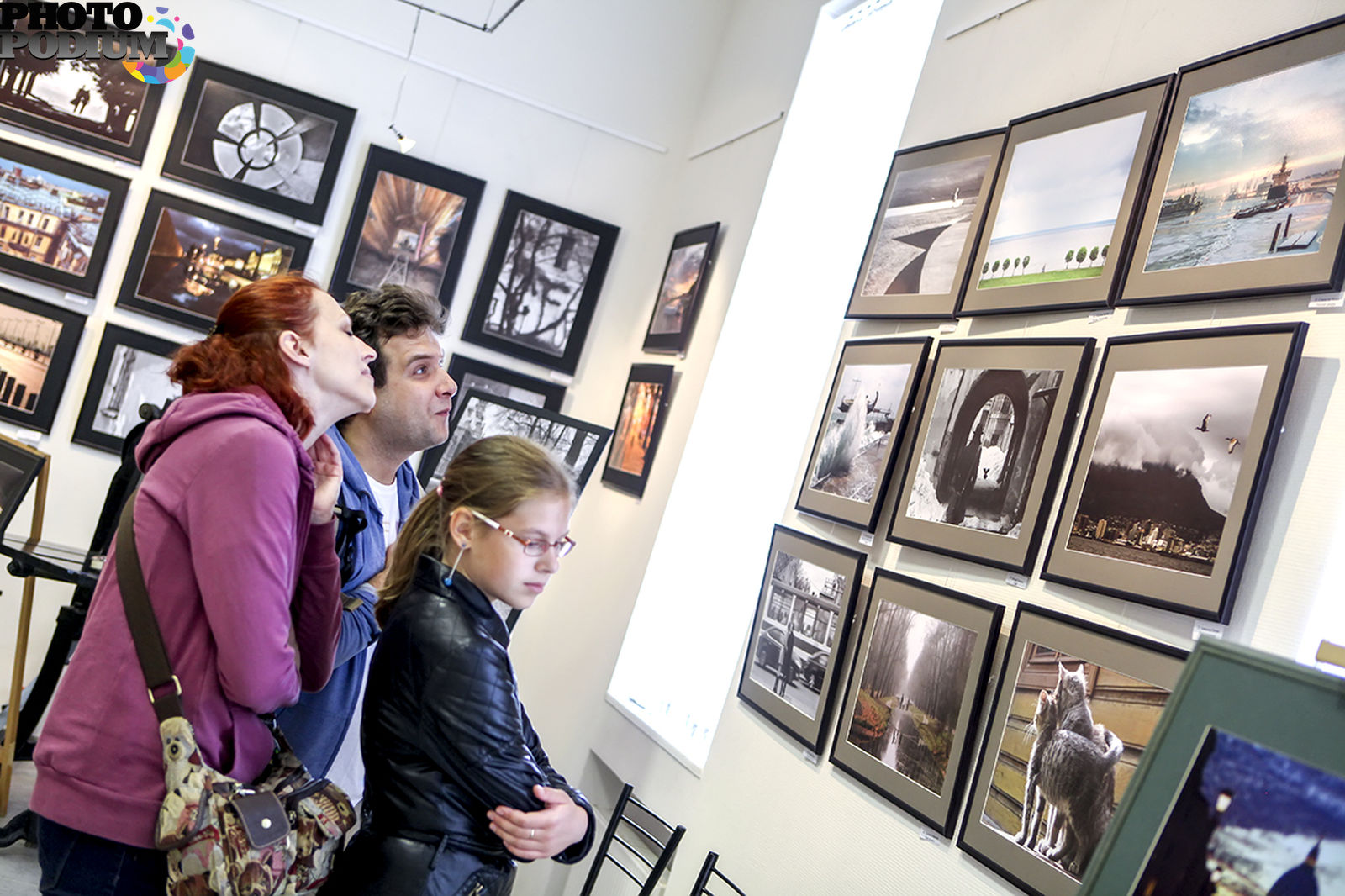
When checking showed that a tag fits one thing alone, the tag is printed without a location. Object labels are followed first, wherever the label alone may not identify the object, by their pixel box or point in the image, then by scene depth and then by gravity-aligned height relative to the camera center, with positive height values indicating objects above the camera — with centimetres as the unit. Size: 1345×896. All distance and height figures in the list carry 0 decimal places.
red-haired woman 187 -49
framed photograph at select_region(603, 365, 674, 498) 608 +18
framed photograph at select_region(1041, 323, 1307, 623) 240 +33
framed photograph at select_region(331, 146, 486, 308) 687 +97
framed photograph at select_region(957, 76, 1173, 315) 301 +103
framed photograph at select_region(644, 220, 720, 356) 607 +96
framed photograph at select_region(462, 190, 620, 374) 707 +89
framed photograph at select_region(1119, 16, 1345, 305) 243 +101
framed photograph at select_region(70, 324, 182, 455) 655 -42
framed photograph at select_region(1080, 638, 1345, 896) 145 -20
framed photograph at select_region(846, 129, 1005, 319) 368 +103
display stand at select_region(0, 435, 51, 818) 512 -165
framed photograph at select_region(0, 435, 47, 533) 501 -82
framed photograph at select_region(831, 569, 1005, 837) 304 -42
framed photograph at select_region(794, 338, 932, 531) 372 +32
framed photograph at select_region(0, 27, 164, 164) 644 +106
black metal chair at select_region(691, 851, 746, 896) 336 -112
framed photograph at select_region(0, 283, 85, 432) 646 -39
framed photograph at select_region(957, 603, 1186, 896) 252 -35
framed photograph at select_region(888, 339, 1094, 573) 300 +31
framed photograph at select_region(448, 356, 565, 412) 701 +23
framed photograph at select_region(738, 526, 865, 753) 372 -41
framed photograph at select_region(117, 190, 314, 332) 660 +42
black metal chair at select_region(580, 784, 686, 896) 347 -145
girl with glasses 213 -62
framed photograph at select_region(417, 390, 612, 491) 506 -1
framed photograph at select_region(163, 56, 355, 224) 662 +117
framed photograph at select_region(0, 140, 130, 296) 647 +41
